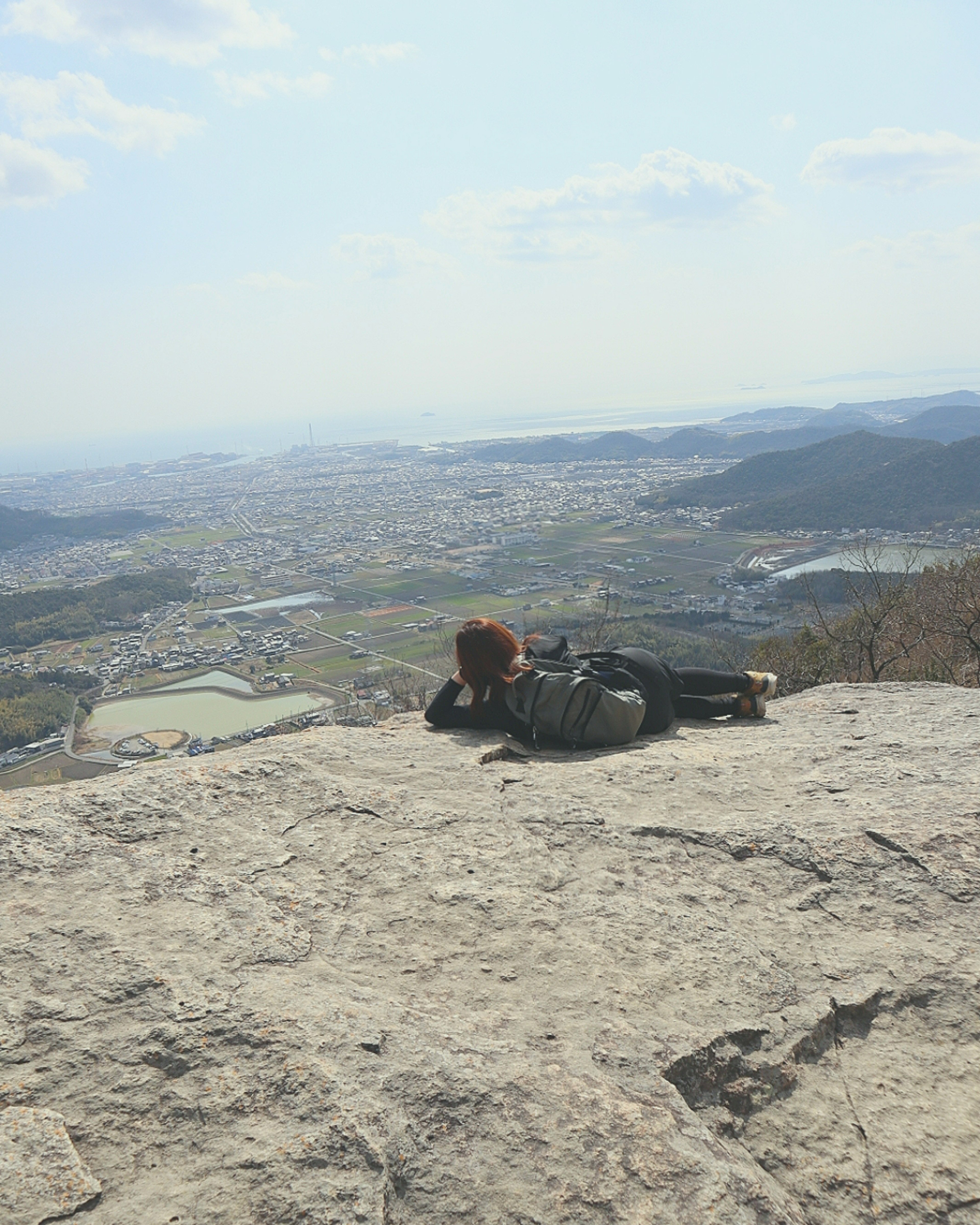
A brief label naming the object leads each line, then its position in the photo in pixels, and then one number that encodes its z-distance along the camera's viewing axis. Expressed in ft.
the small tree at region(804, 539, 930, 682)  40.34
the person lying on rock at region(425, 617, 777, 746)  14.55
